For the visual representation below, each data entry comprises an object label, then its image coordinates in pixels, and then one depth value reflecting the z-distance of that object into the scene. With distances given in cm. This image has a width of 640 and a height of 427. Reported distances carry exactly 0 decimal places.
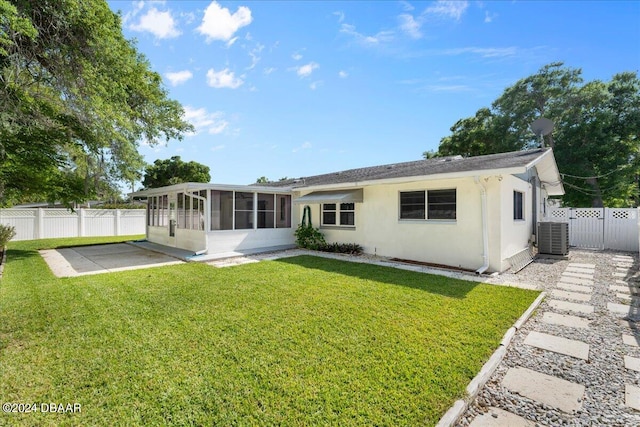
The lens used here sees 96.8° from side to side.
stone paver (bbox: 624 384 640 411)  312
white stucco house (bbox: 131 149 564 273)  933
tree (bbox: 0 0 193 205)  730
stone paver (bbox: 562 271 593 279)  874
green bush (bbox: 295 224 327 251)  1388
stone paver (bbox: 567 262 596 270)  1030
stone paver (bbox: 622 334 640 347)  452
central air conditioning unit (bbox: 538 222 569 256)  1188
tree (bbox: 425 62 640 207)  2217
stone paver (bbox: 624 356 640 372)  384
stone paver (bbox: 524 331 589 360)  427
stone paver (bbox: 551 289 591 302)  675
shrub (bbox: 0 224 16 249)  1259
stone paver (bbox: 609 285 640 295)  718
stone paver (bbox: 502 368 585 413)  317
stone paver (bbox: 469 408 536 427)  283
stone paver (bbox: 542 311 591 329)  529
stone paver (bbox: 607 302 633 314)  591
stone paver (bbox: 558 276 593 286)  807
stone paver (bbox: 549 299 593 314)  599
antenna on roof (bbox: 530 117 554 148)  1218
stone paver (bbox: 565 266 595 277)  941
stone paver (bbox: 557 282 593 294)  740
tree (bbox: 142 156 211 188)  3928
